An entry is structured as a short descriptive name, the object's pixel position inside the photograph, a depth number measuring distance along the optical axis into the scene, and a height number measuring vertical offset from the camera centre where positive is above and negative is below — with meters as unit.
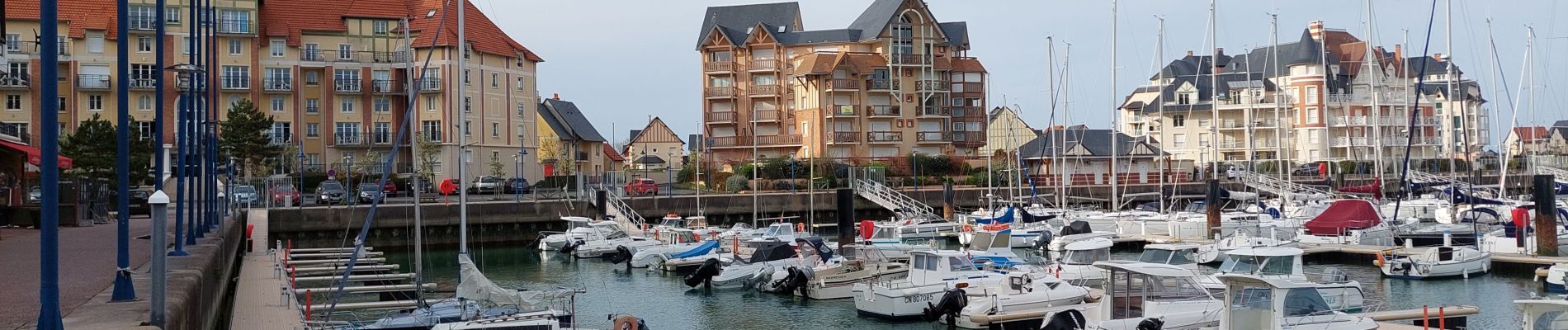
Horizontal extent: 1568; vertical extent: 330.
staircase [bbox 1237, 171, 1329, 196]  72.32 -0.96
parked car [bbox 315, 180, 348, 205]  63.84 -0.32
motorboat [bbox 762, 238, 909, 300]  34.22 -2.61
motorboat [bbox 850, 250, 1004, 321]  29.39 -2.54
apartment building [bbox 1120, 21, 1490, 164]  109.44 +5.24
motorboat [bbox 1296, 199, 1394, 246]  45.50 -2.10
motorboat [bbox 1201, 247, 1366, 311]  29.23 -2.15
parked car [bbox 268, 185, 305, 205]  59.77 -0.33
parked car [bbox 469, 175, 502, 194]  76.88 -0.15
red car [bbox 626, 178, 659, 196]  75.94 -0.42
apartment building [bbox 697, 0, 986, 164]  89.19 +6.08
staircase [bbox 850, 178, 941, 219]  68.56 -1.35
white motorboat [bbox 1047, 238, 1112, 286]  30.86 -2.29
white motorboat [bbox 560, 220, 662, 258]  48.97 -2.43
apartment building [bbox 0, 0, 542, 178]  77.06 +7.24
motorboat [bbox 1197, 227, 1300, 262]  41.03 -2.49
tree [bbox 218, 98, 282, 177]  71.44 +2.90
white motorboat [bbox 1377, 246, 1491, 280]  36.50 -2.79
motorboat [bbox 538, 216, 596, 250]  53.16 -2.30
